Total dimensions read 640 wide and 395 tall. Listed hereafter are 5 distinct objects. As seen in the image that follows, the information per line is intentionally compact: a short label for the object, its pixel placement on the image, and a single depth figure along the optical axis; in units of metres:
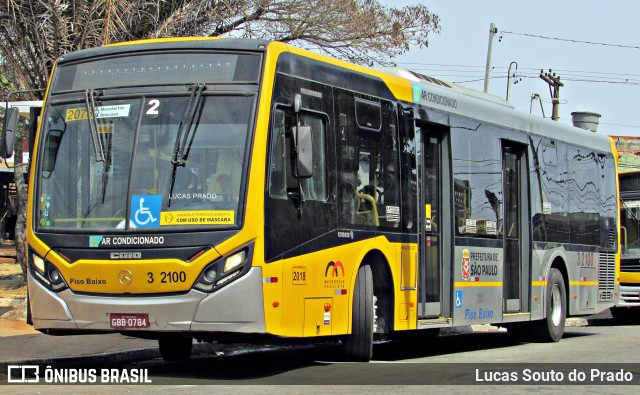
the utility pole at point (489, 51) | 39.34
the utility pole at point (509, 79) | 46.75
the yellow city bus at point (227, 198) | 10.27
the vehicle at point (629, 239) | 23.50
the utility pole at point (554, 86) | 48.48
